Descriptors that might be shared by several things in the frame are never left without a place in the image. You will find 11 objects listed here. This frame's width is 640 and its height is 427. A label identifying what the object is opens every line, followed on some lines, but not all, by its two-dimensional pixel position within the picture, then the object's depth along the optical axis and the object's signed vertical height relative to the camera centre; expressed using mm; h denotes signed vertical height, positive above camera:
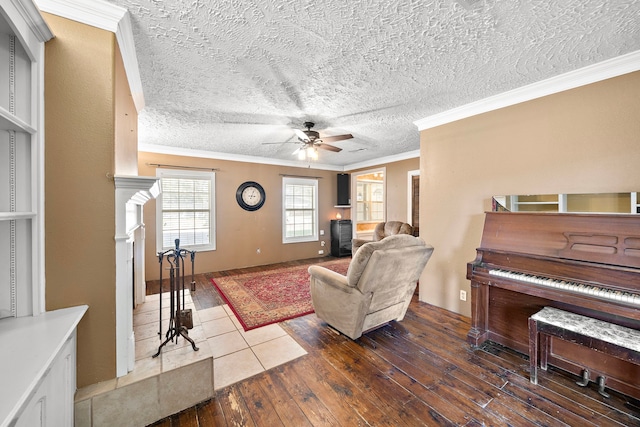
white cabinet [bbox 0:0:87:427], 1065 -48
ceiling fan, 3086 +924
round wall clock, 5336 +360
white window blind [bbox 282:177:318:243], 5984 +50
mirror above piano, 1915 +82
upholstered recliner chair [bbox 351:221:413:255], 4801 -368
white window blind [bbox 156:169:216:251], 4617 +38
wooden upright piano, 1682 -509
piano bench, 1495 -798
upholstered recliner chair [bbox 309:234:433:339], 2153 -705
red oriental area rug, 2982 -1238
